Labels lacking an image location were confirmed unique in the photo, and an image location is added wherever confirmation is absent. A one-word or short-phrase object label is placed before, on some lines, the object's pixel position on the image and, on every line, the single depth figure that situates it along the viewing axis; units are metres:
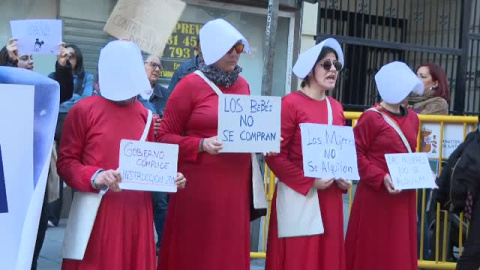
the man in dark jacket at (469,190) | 6.24
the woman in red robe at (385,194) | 5.72
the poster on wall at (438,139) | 7.65
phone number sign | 10.24
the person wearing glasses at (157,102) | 6.64
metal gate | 11.59
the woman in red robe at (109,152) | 4.23
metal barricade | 7.60
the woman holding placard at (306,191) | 5.04
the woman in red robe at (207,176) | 4.75
